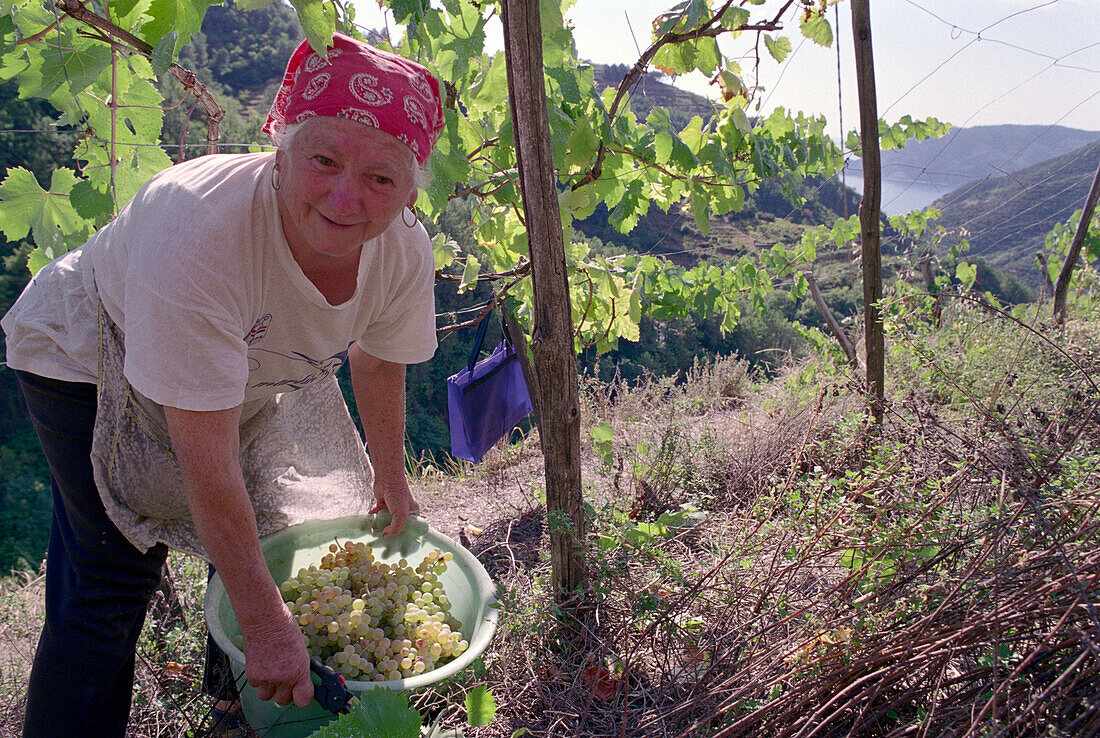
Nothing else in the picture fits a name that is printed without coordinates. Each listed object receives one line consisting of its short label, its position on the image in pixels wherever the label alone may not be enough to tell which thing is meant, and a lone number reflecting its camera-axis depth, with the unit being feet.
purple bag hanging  11.27
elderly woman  3.75
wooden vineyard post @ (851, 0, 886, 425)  8.77
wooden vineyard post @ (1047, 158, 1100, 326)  13.39
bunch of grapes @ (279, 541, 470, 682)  4.91
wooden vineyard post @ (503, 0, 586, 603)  4.89
